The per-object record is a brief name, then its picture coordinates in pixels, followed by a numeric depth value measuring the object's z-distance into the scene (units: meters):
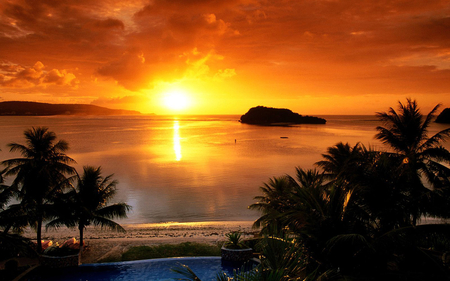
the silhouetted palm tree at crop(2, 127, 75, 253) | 15.80
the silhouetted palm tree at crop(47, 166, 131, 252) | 16.42
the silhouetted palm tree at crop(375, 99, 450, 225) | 13.46
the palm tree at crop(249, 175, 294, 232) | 15.18
